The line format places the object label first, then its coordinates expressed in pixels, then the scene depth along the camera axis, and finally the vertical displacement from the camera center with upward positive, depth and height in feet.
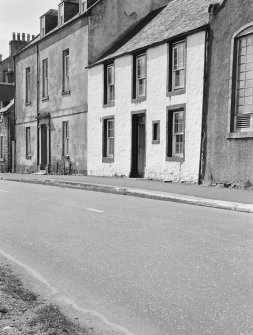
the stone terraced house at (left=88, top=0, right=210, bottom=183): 58.85 +6.19
